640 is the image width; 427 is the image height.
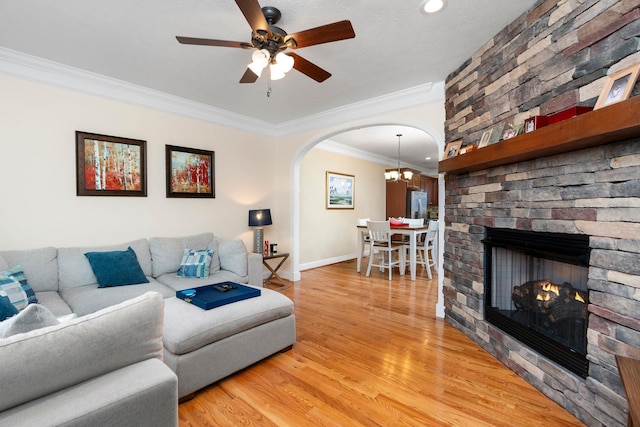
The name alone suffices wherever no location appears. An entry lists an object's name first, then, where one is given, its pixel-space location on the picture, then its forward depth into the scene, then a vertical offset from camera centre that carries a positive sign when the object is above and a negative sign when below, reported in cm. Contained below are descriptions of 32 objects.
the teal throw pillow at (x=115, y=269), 286 -57
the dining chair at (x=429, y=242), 530 -61
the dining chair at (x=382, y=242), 510 -59
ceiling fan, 185 +114
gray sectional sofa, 96 -65
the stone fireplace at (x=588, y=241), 151 -18
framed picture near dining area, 635 +41
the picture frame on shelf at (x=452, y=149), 289 +59
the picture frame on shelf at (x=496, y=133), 232 +59
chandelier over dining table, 635 +75
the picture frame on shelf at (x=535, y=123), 186 +54
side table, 448 -87
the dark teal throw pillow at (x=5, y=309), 171 -58
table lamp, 447 -22
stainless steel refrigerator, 776 +13
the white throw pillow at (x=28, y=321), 102 -39
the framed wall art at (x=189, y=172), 386 +50
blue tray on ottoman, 229 -70
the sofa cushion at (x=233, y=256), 361 -57
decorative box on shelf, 166 +54
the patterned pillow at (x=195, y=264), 333 -61
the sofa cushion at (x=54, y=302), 229 -75
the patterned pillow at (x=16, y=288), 221 -59
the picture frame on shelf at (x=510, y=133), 211 +54
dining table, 497 -39
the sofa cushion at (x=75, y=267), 283 -55
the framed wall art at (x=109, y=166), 316 +49
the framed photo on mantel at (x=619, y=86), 140 +59
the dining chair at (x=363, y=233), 566 -45
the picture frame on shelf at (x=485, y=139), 243 +57
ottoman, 193 -91
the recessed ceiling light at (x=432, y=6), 204 +141
